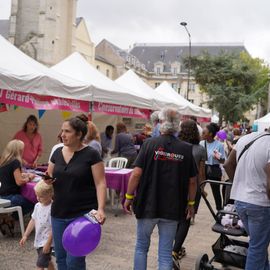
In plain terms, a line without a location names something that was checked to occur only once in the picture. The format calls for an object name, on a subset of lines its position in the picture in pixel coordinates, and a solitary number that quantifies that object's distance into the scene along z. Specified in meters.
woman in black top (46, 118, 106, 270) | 3.26
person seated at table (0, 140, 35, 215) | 5.63
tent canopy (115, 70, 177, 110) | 12.43
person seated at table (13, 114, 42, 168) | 7.64
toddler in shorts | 3.95
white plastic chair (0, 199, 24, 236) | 5.26
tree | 38.56
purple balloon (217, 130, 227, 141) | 11.69
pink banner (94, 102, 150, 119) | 8.79
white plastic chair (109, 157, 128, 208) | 8.77
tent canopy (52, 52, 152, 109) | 8.70
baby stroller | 4.14
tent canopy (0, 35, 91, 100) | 6.17
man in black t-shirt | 3.58
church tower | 49.00
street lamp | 31.07
